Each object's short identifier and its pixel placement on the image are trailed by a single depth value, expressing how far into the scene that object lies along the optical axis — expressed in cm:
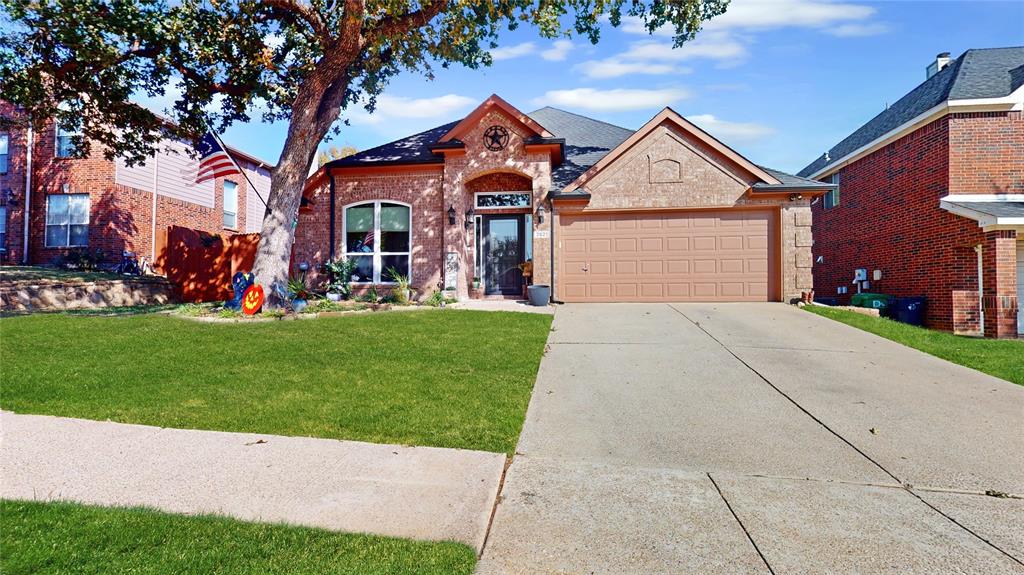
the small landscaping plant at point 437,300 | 1243
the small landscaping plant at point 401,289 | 1273
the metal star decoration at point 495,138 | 1340
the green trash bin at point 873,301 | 1323
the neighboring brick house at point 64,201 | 1767
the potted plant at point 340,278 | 1316
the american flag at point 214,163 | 1157
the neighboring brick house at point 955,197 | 1130
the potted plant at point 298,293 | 1132
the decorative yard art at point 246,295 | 1020
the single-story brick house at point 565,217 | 1263
